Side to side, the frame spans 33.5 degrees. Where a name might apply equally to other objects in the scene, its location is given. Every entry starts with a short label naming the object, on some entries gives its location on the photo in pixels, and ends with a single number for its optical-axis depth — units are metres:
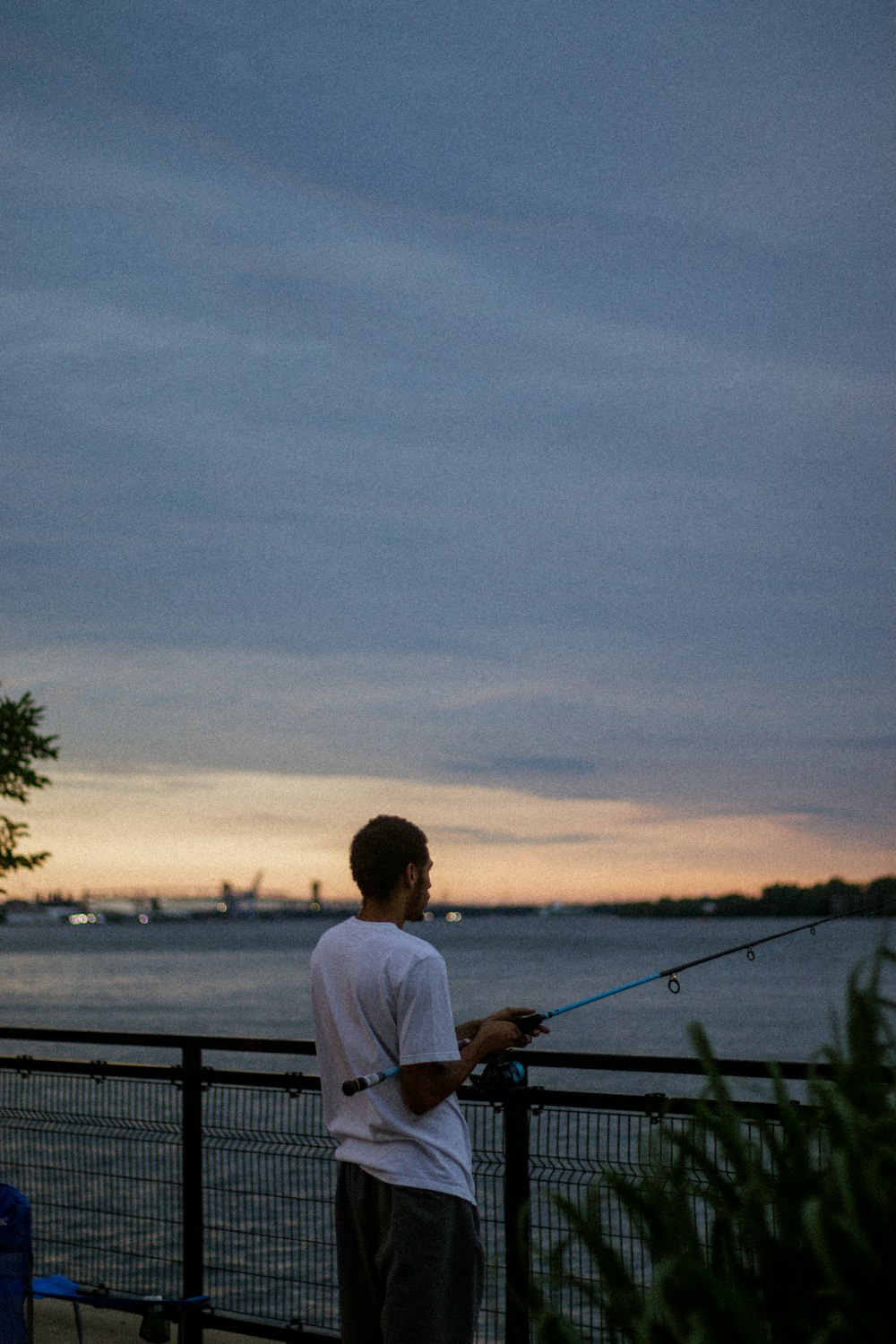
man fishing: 3.42
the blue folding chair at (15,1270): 4.64
